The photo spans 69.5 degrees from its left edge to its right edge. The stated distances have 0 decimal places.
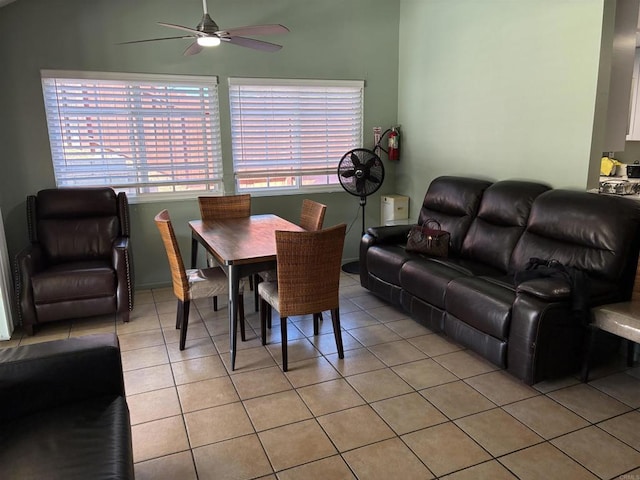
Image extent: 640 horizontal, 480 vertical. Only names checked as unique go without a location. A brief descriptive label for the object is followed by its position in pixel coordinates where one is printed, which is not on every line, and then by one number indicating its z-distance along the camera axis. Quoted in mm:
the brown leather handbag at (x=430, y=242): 3693
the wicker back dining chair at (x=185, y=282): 3047
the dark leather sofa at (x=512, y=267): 2578
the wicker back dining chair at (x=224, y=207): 4215
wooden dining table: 2844
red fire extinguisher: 5184
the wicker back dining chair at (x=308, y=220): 3604
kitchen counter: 3289
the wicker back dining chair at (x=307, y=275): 2719
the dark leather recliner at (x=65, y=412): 1457
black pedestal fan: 4668
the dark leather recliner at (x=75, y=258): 3475
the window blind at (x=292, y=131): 4703
